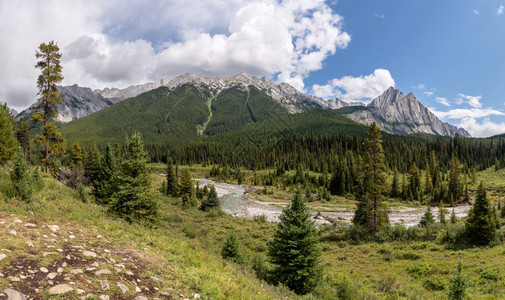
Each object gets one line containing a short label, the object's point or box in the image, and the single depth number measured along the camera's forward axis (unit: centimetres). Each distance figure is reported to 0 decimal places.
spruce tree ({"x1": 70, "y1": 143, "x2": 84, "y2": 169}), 5378
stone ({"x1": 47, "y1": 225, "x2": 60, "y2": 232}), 898
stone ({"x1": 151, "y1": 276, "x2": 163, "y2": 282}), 769
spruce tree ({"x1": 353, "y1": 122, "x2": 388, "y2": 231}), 3114
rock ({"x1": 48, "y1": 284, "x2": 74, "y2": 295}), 553
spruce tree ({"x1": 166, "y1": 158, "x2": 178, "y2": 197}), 6984
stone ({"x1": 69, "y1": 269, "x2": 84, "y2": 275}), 652
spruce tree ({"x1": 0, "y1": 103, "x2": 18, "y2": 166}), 2549
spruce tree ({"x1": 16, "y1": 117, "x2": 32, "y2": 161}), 5644
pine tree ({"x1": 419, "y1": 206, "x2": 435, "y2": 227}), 3521
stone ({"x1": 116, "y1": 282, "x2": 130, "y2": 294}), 651
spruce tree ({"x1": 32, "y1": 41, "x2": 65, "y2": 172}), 2684
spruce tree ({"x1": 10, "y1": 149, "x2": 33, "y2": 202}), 1134
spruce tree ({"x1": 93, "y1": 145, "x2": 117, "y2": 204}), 3362
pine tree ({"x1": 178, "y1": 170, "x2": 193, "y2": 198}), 6512
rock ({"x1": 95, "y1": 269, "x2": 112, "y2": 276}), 688
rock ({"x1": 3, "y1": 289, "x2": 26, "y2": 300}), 500
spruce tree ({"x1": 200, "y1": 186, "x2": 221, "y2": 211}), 5597
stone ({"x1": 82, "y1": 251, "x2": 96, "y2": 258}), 770
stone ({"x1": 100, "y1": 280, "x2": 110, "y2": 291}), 635
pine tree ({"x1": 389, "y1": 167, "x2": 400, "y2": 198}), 8069
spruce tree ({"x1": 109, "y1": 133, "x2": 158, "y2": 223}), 1709
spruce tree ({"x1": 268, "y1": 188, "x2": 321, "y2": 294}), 1614
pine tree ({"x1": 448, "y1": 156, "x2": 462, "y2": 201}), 7488
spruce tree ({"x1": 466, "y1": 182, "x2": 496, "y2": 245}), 2475
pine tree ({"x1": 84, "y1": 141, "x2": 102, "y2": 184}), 4394
